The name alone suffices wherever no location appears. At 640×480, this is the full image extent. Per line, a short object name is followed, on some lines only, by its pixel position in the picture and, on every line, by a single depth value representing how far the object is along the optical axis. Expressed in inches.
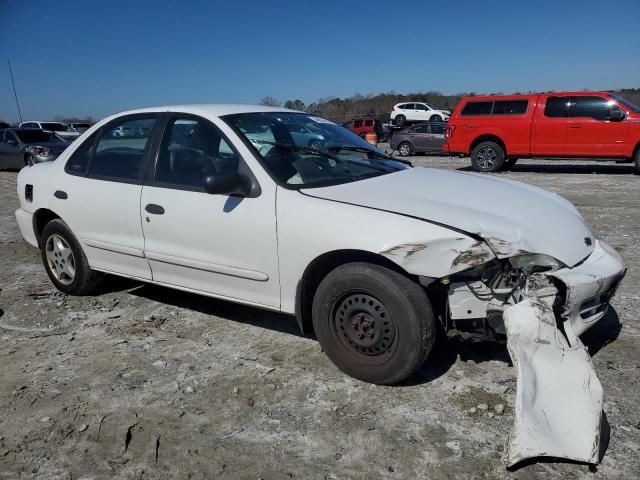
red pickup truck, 480.7
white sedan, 107.9
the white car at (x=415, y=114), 1270.5
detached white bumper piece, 95.0
